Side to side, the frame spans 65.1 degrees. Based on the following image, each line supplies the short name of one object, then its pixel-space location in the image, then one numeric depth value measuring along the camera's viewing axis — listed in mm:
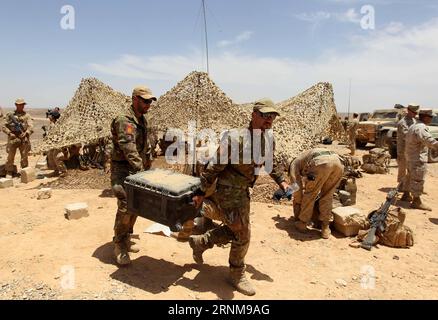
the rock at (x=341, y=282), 3896
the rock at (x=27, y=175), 8438
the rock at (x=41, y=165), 9773
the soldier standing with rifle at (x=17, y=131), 8891
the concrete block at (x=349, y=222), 5230
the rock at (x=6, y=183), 7875
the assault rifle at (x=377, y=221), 4871
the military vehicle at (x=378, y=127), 13799
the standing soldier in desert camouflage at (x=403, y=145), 7250
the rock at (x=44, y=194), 6961
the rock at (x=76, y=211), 5590
